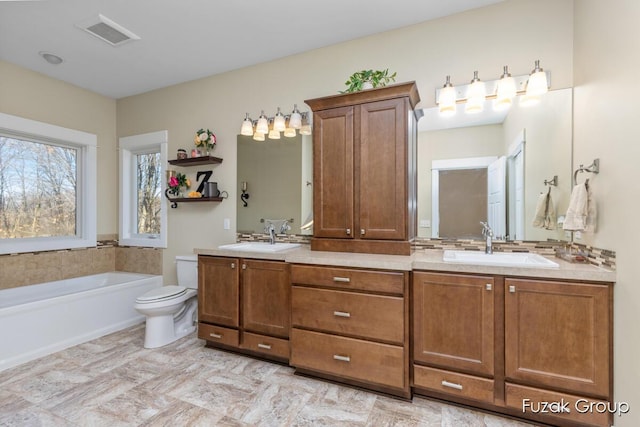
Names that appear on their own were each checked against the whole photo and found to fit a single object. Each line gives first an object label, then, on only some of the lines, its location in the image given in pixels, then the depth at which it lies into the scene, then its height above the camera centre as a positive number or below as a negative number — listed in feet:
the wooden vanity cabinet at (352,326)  6.02 -2.39
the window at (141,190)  12.20 +0.87
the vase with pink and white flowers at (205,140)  10.44 +2.48
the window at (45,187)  10.06 +0.91
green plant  7.55 +3.33
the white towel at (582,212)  5.45 +0.00
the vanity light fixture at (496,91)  6.63 +2.79
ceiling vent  7.66 +4.78
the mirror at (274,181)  9.02 +0.95
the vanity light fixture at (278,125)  9.01 +2.65
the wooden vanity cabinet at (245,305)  7.43 -2.40
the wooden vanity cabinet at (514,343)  4.97 -2.32
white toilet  8.64 -2.87
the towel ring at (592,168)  5.48 +0.83
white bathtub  7.89 -2.98
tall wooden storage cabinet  6.95 +1.00
